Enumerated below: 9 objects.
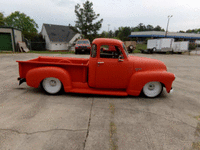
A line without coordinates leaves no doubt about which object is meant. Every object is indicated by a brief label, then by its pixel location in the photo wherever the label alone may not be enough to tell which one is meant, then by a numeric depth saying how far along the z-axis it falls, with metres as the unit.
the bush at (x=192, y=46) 36.83
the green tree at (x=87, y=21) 30.91
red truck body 3.86
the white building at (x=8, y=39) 18.75
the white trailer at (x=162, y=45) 21.43
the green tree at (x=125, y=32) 69.31
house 34.25
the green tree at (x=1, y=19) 39.79
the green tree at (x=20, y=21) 51.31
